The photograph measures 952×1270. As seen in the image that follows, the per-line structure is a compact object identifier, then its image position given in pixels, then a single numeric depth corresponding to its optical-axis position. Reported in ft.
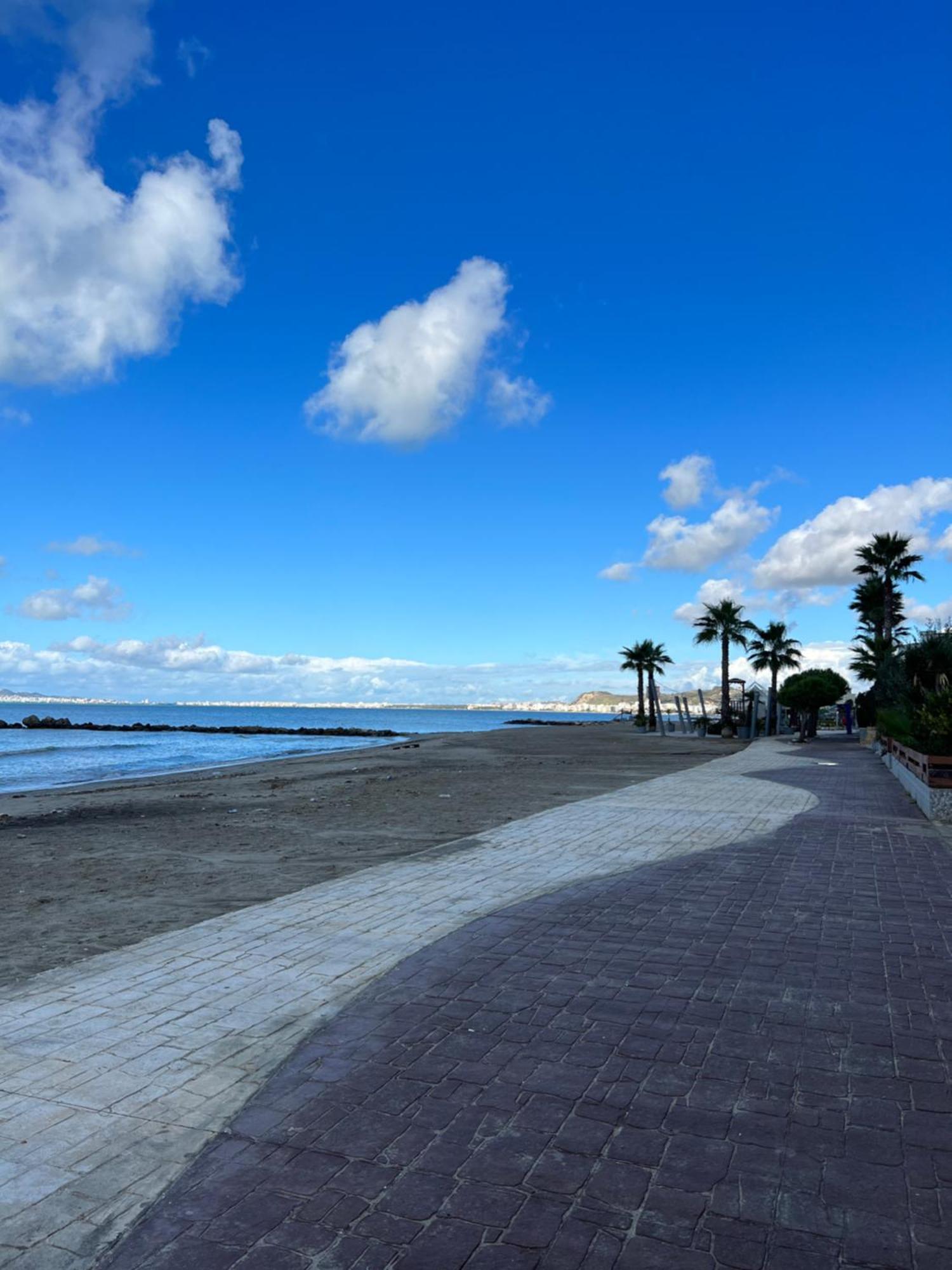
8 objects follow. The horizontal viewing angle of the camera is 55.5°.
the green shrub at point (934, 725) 47.24
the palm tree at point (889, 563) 125.90
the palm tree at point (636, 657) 248.52
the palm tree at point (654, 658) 245.45
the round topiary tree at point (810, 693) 140.46
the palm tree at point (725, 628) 171.12
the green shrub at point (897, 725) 58.75
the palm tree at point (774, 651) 183.21
